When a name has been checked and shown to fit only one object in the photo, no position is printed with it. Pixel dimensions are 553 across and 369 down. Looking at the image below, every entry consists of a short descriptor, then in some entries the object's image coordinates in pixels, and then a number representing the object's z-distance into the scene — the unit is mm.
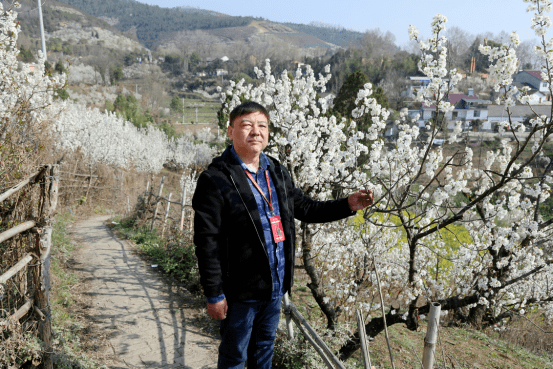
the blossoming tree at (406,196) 3525
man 1917
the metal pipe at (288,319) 3424
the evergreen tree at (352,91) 18859
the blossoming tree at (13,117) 3574
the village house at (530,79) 50091
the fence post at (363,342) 1611
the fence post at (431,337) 1974
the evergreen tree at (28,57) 51041
